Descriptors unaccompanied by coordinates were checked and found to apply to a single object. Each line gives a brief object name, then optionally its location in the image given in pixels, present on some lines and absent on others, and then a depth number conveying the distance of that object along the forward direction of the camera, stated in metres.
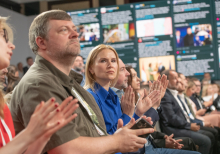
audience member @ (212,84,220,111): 5.49
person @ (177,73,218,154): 4.11
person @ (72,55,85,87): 4.62
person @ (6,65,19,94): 3.22
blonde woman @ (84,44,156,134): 2.12
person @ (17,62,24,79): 7.39
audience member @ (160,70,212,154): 3.52
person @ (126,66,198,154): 2.48
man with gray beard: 1.26
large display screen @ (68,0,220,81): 6.55
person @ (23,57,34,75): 7.24
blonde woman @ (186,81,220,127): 4.73
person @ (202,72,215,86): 6.30
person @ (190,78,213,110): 5.29
